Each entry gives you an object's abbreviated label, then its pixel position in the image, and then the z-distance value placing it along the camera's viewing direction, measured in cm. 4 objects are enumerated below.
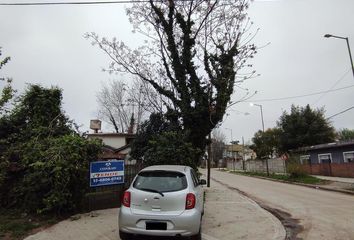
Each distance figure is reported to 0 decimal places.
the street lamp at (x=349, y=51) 2080
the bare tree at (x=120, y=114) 4692
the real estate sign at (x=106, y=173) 1103
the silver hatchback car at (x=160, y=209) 689
